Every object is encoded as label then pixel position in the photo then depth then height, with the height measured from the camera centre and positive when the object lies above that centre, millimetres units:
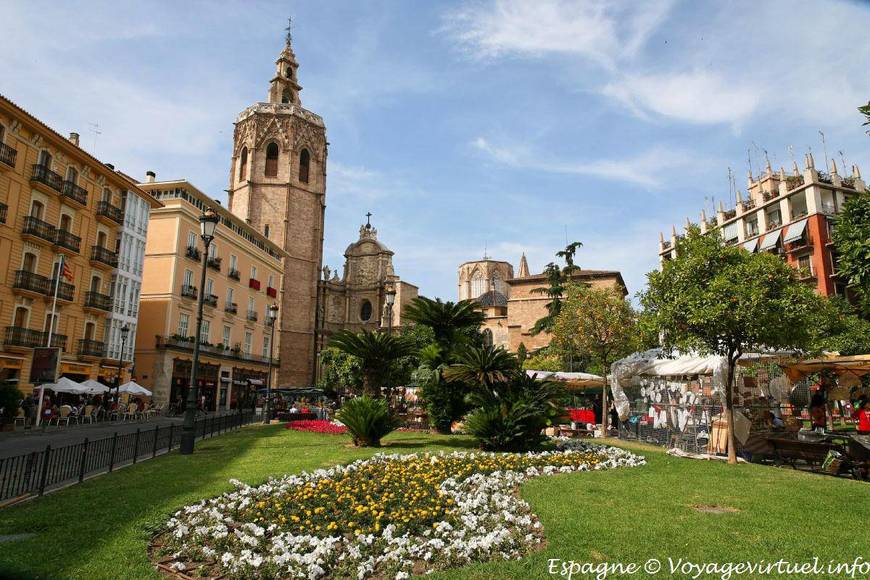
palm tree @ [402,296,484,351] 18562 +2238
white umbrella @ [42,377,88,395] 23802 -412
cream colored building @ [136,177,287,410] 37344 +5420
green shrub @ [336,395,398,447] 15008 -1017
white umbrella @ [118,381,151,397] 27900 -531
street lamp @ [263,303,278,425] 25828 +3156
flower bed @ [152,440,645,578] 5574 -1711
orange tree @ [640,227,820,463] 13117 +2070
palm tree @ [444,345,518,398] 14422 +417
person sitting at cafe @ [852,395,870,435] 17189 -850
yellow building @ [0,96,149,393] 26062 +6794
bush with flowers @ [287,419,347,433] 20900 -1753
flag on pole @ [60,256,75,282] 27878 +5423
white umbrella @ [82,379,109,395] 25438 -421
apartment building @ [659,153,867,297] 47344 +16323
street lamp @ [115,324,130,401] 27891 +1255
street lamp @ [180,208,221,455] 14008 -263
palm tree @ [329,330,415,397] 17266 +988
